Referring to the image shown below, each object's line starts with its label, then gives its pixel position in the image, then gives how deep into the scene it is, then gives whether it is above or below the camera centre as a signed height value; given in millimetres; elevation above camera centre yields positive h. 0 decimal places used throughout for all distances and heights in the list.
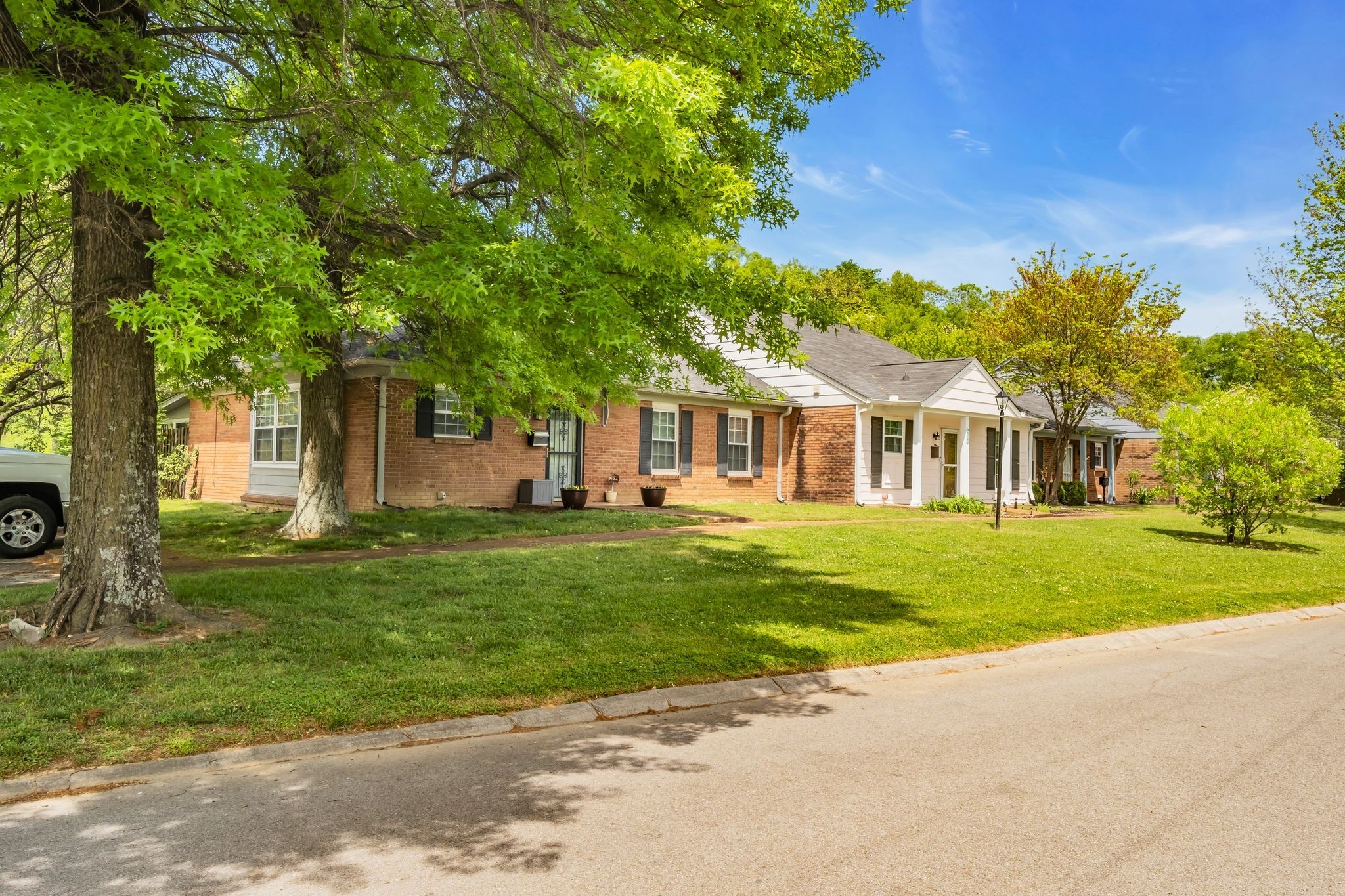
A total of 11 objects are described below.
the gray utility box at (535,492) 19578 -369
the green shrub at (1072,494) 31469 -372
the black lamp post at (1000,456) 19000 +624
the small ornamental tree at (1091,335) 26625 +4300
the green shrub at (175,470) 23922 -26
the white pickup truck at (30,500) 12164 -432
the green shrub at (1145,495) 22739 -328
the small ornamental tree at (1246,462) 17531 +467
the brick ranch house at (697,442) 18172 +803
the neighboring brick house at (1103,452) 33469 +1205
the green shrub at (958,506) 24094 -637
